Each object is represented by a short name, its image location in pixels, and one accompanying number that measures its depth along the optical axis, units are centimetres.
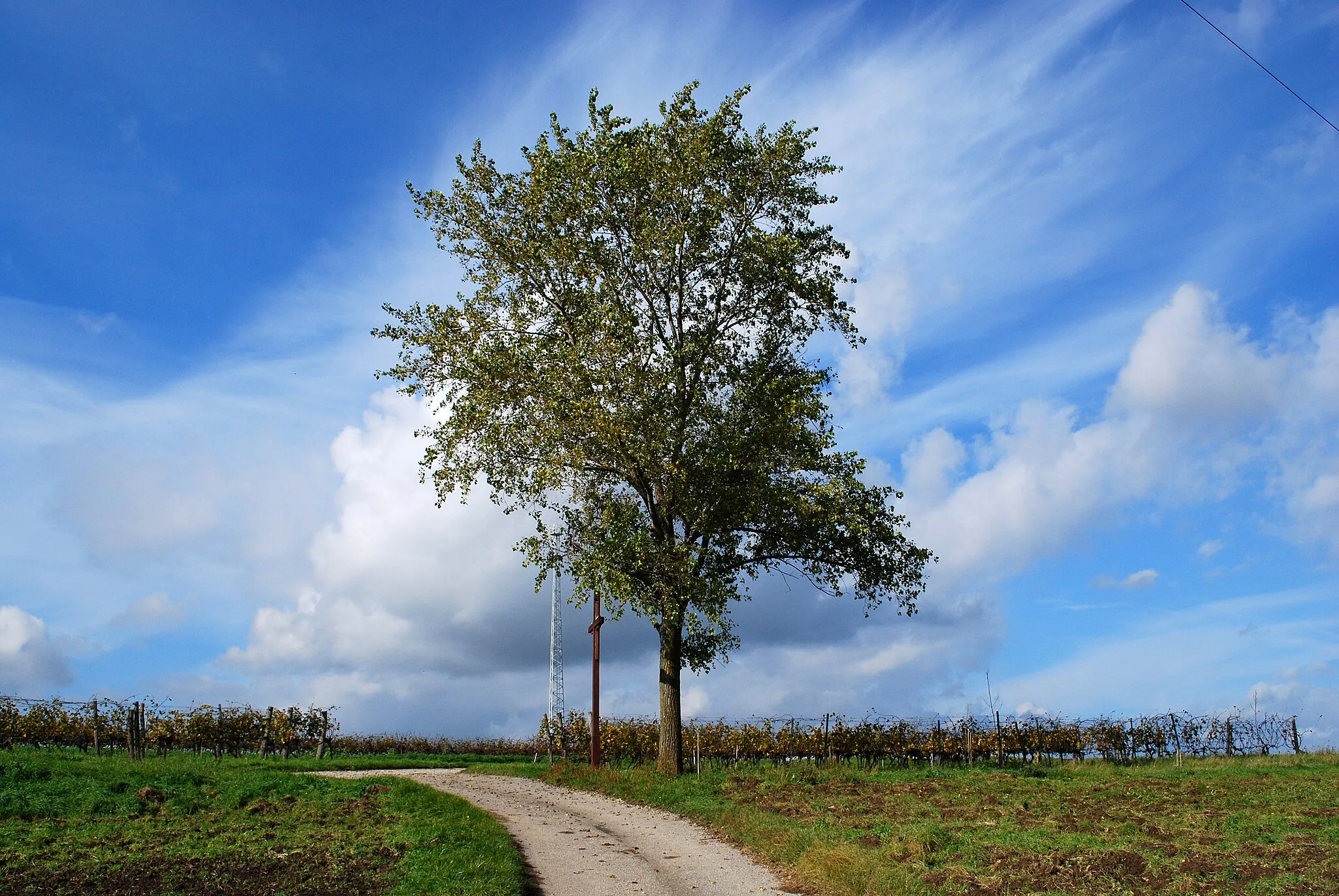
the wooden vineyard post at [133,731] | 2404
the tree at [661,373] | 2272
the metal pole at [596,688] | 2517
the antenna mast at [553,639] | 5289
